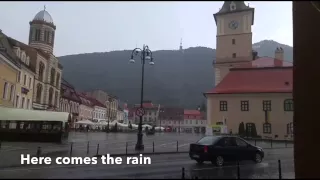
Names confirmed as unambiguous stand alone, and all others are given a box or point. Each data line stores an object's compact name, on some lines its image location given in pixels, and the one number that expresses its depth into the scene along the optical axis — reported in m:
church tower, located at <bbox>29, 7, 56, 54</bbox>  70.19
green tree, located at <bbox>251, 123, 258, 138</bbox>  53.08
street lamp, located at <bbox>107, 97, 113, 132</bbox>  121.31
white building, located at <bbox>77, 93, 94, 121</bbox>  94.64
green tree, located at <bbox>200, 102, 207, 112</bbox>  145.79
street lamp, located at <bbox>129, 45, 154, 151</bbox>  25.69
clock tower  69.56
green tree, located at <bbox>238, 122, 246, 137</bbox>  53.38
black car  17.33
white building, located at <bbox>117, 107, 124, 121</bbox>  132.00
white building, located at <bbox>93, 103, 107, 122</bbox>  108.05
